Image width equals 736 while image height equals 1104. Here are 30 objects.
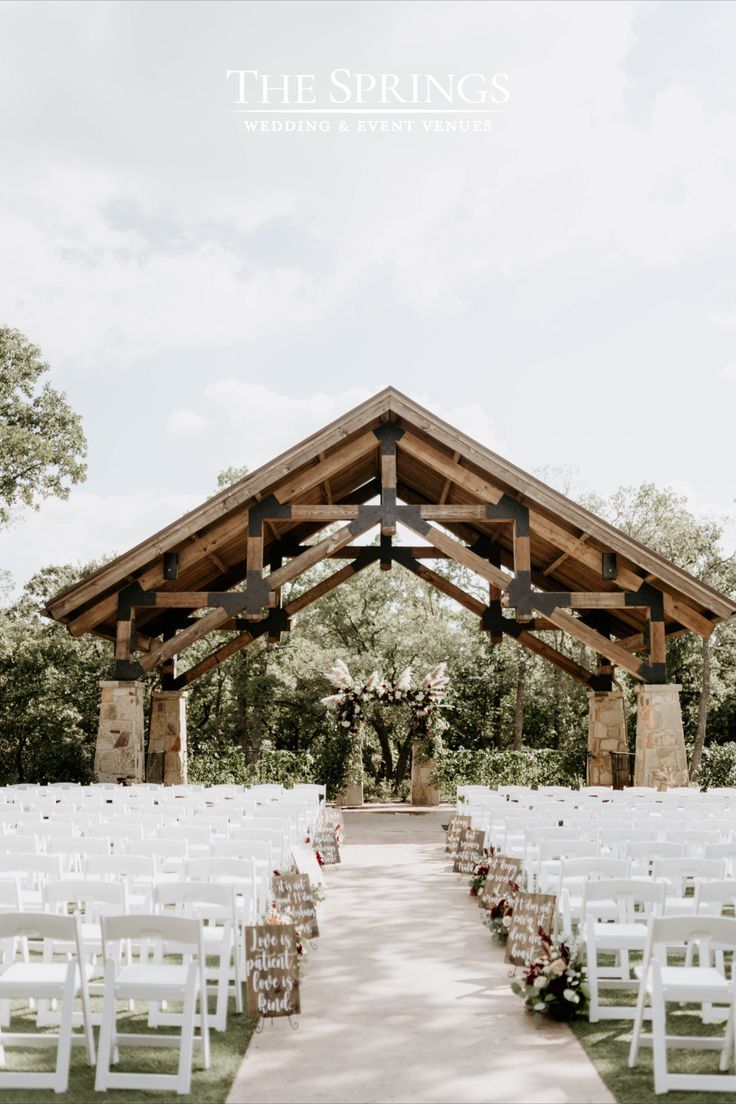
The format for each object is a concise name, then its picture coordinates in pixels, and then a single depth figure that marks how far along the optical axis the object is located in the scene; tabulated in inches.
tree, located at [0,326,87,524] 895.7
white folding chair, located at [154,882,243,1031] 209.8
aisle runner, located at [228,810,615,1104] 182.2
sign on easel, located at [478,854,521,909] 315.7
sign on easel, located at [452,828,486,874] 425.1
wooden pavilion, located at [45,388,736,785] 608.4
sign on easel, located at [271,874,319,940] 278.1
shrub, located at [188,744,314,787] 806.5
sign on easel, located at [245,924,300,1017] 222.5
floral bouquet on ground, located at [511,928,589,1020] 222.7
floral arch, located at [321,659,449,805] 772.0
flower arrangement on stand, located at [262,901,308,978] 237.0
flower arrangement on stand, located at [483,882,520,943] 295.4
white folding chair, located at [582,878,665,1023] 212.2
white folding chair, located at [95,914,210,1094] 179.8
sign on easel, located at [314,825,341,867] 465.4
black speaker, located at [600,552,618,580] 629.3
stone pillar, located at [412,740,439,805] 801.6
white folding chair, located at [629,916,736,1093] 179.9
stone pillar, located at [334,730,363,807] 824.3
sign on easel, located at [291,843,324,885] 367.2
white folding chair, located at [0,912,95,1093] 179.2
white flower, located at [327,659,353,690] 774.5
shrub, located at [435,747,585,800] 828.0
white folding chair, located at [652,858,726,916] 246.5
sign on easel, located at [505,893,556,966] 252.2
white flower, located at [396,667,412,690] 765.3
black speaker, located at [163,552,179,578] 624.1
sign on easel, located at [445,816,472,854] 474.6
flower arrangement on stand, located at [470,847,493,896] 379.6
